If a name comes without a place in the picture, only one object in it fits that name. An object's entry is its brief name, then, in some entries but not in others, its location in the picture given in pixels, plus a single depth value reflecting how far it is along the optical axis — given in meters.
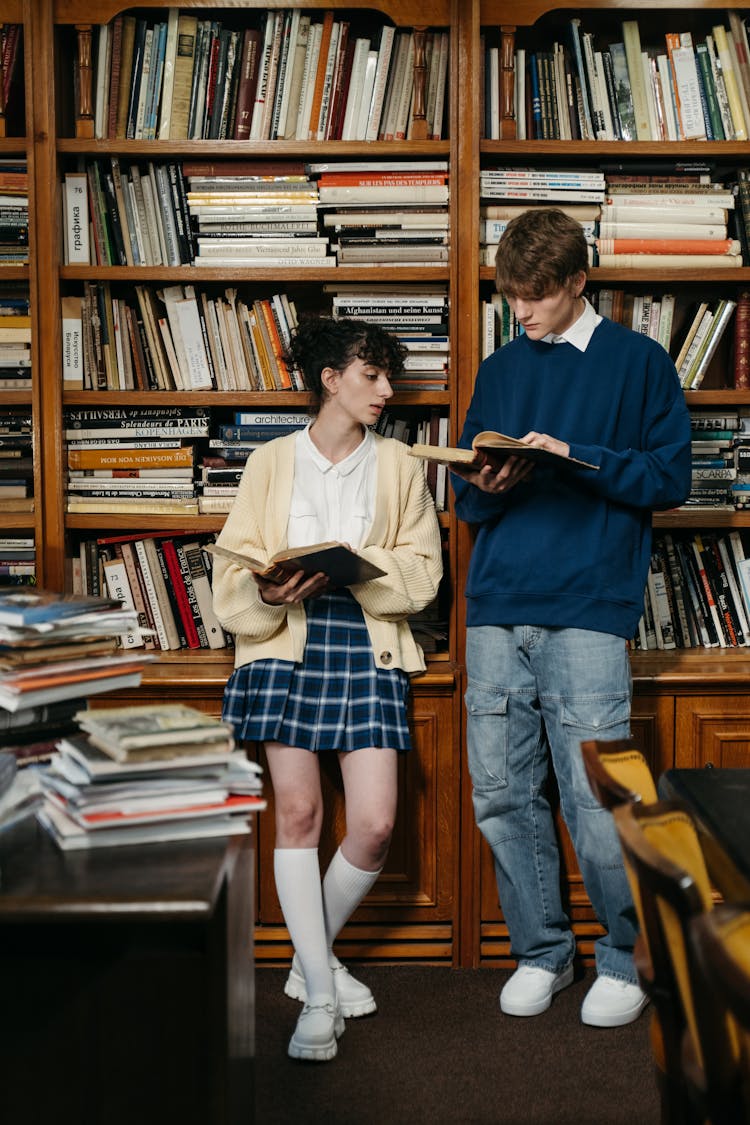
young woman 2.55
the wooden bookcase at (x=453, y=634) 2.81
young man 2.50
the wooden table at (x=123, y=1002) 1.33
